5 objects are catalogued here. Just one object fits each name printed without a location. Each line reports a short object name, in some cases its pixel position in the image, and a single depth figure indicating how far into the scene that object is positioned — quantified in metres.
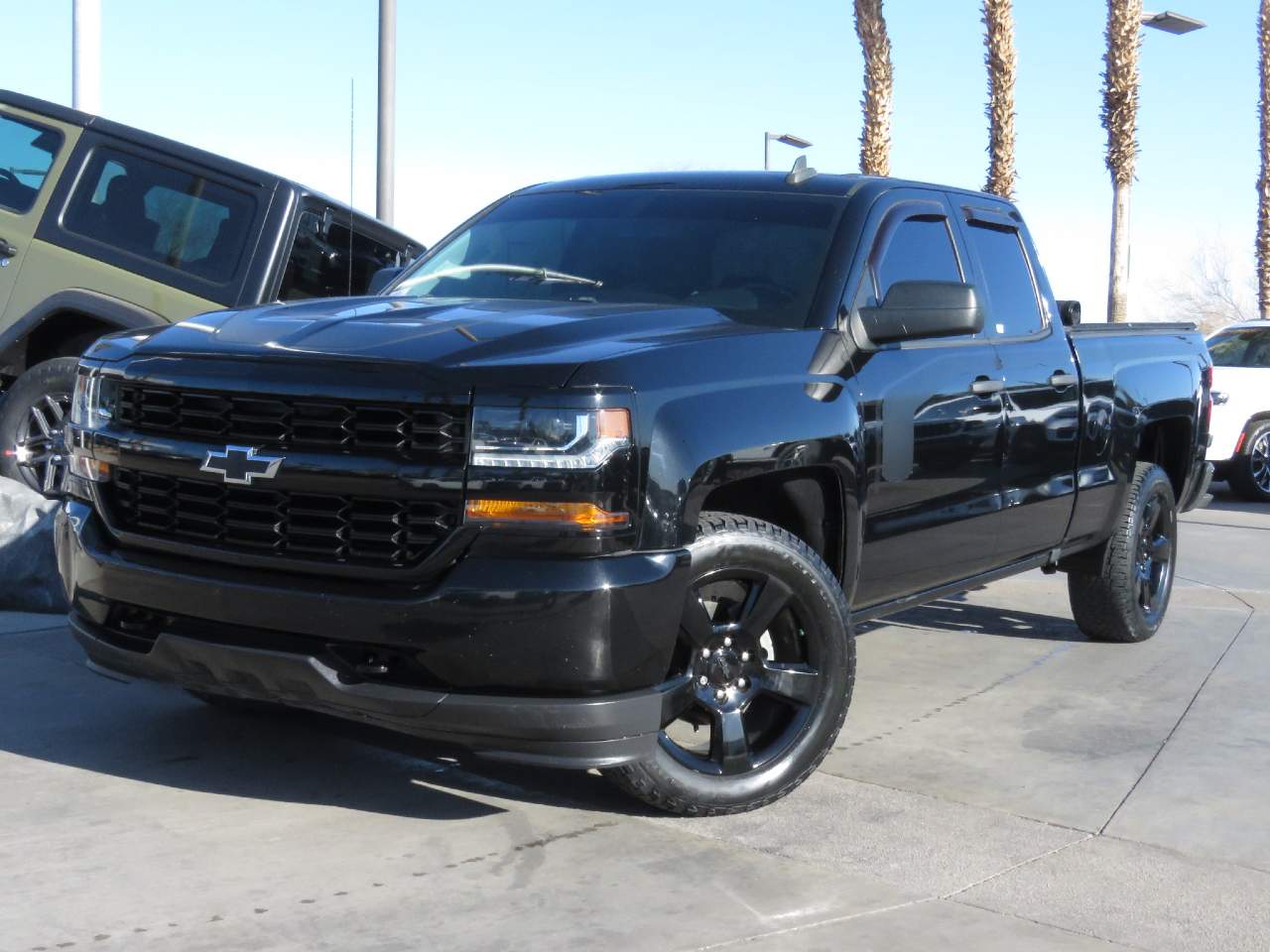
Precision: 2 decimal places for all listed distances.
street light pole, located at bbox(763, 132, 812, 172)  27.08
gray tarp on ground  6.73
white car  15.09
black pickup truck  3.78
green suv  8.10
